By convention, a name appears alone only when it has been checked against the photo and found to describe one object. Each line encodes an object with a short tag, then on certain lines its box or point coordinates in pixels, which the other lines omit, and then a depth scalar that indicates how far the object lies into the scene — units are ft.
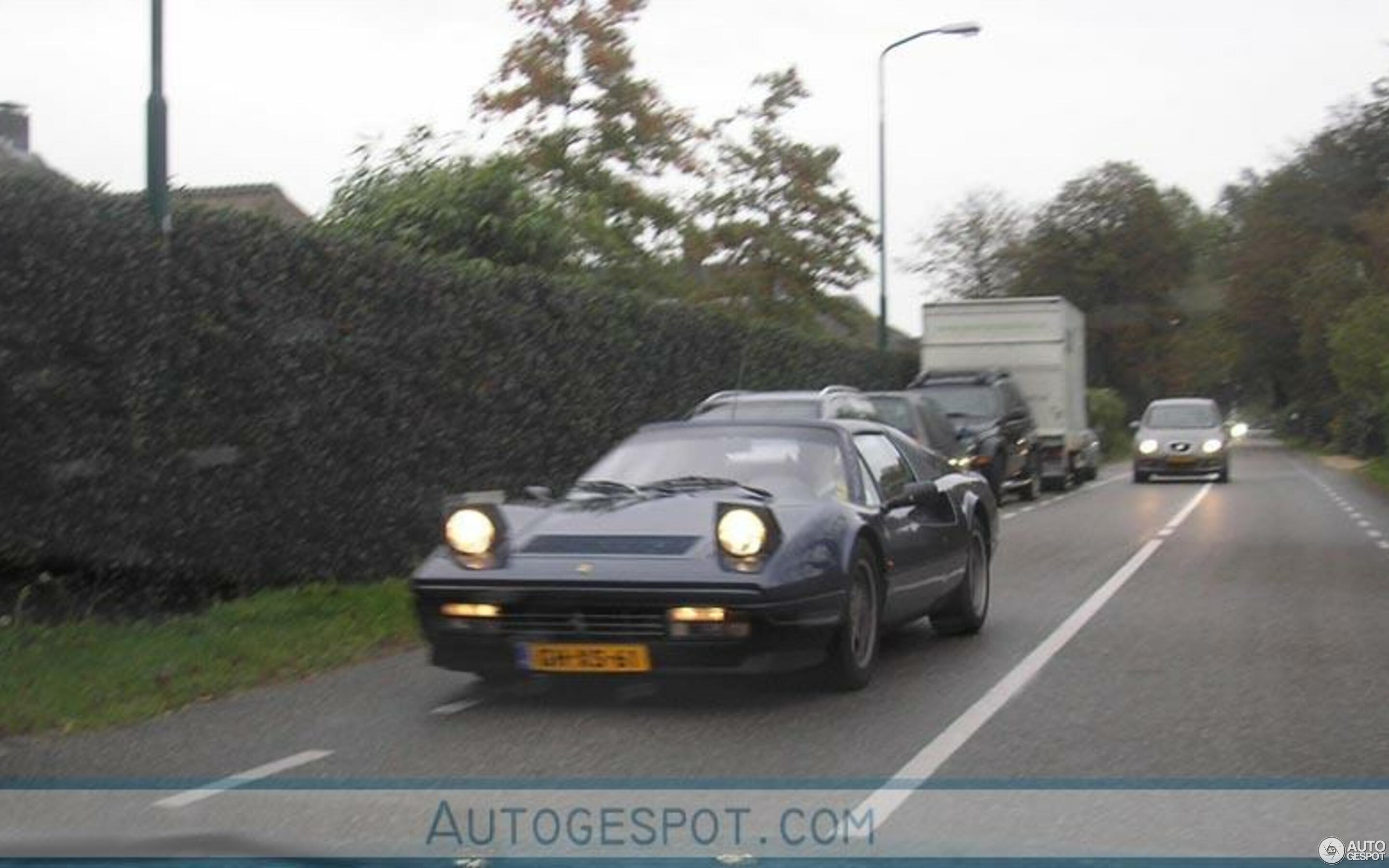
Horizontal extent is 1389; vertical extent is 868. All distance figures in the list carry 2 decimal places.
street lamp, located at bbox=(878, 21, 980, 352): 111.14
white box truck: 98.17
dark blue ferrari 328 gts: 25.20
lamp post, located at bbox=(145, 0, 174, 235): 36.27
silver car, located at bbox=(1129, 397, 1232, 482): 111.45
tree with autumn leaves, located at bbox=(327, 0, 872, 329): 72.33
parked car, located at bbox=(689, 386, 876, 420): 50.55
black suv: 80.94
